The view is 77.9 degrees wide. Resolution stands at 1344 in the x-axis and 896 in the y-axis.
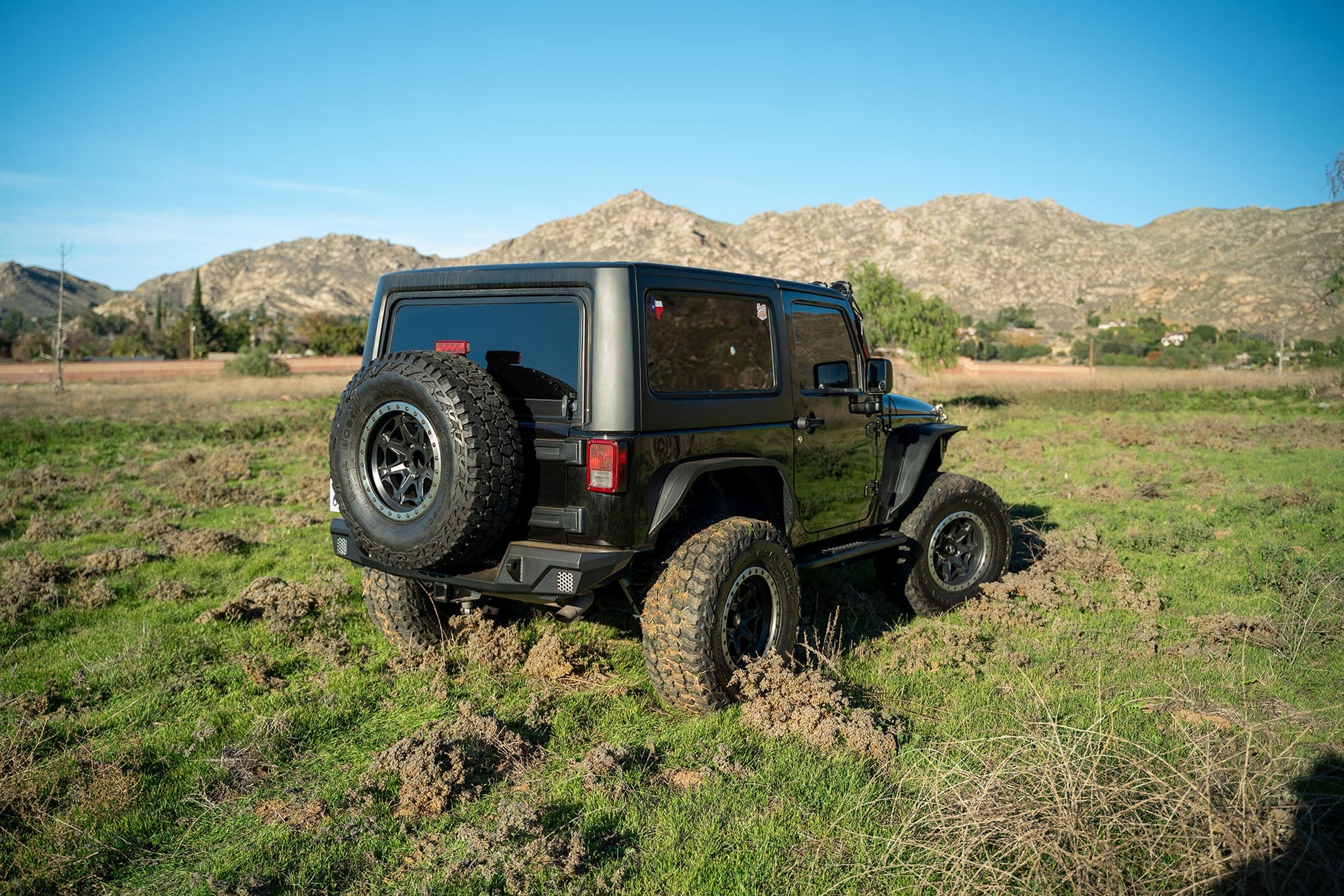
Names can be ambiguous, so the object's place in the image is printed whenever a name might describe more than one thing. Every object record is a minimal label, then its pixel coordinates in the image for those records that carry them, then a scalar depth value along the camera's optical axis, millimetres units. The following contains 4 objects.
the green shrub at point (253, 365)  48406
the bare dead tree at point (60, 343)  38594
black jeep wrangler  3918
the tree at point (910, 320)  30328
